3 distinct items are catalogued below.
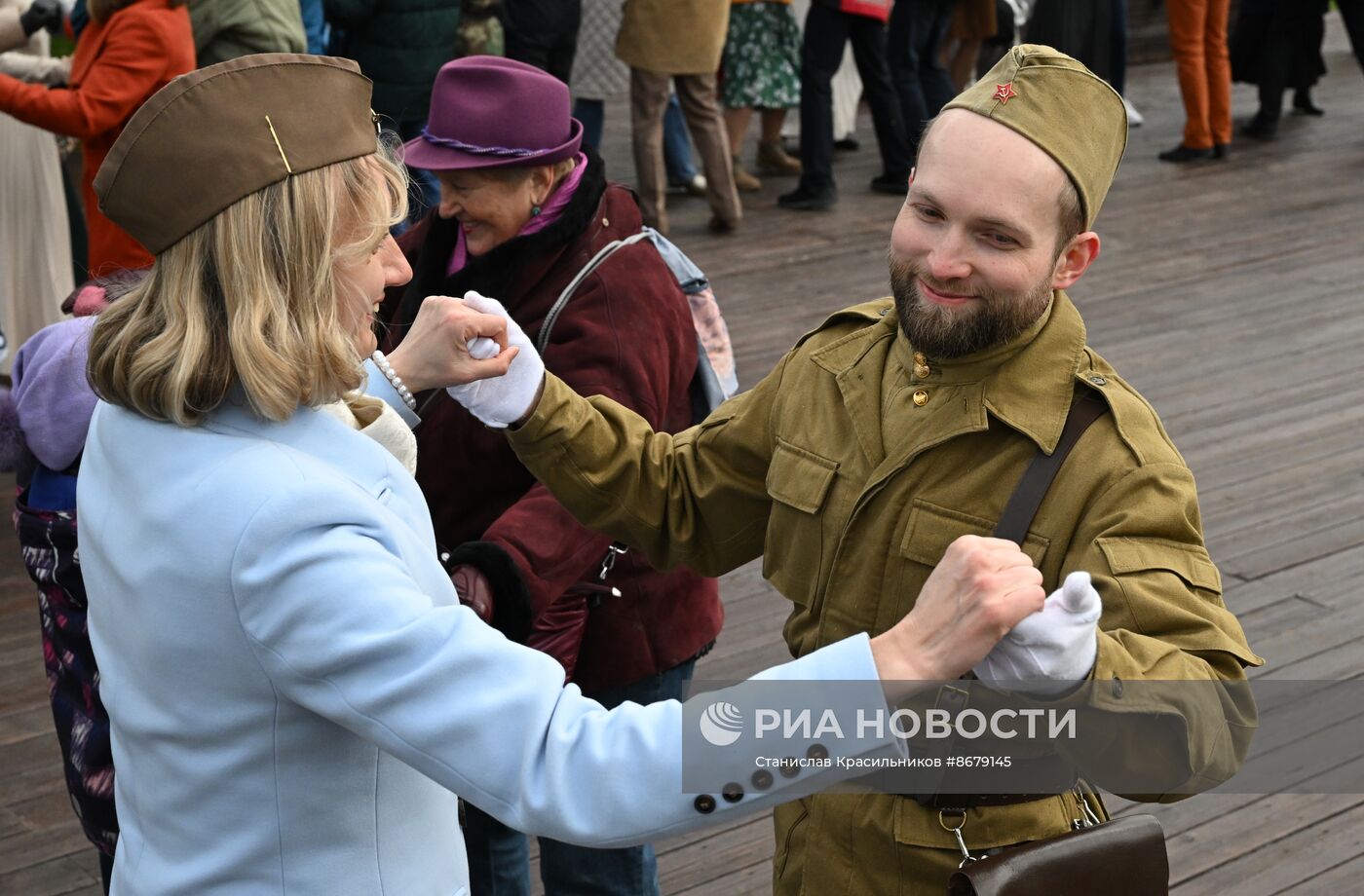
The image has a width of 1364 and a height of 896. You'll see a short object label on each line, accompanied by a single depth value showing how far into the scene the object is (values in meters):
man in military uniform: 1.64
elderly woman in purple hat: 2.54
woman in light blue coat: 1.39
